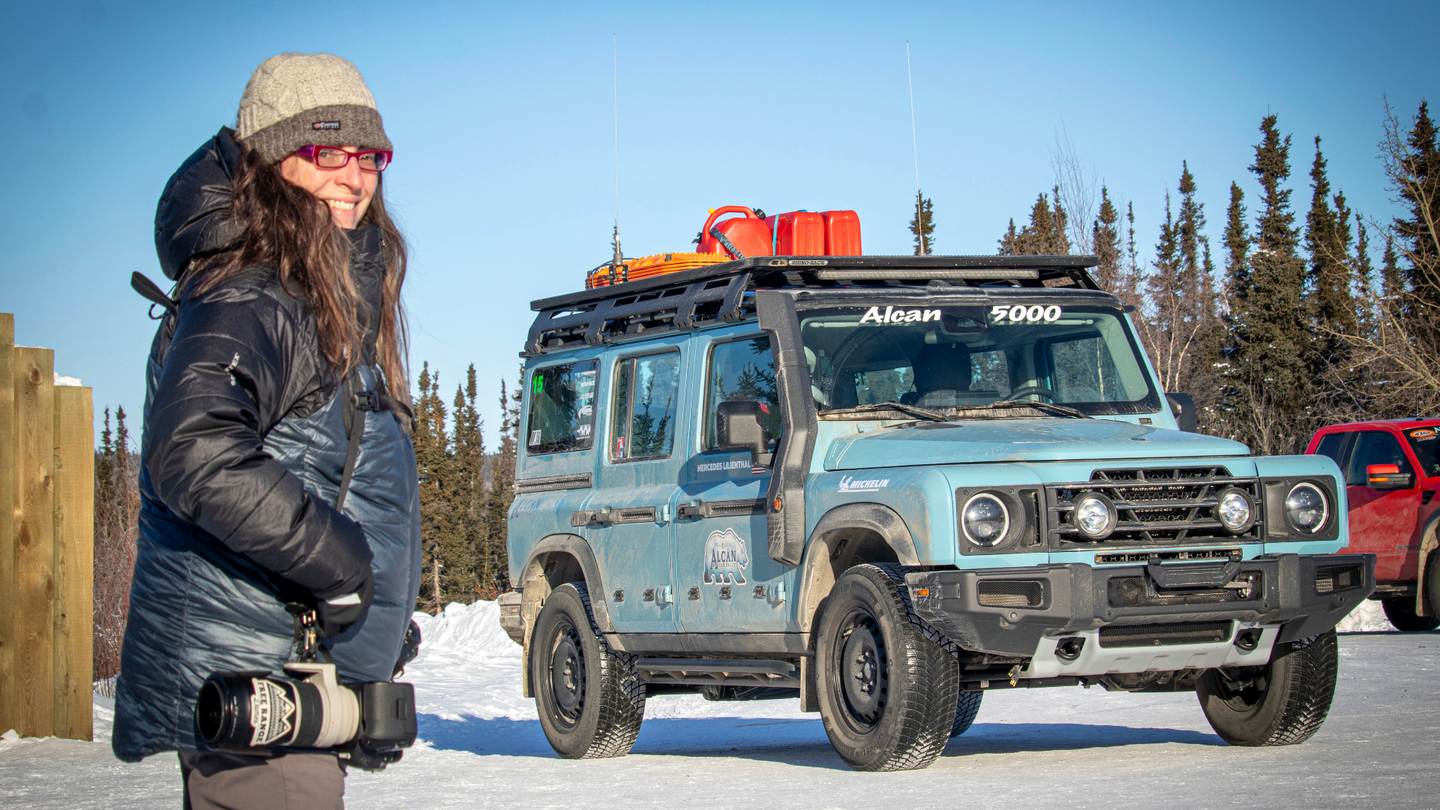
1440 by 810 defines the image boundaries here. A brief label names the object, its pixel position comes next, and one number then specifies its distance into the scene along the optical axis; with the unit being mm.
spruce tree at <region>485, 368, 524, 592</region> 102812
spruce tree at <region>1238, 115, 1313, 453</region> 52312
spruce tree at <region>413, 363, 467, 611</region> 96125
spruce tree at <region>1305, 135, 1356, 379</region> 51812
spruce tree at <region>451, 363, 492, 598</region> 97500
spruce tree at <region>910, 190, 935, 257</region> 56891
